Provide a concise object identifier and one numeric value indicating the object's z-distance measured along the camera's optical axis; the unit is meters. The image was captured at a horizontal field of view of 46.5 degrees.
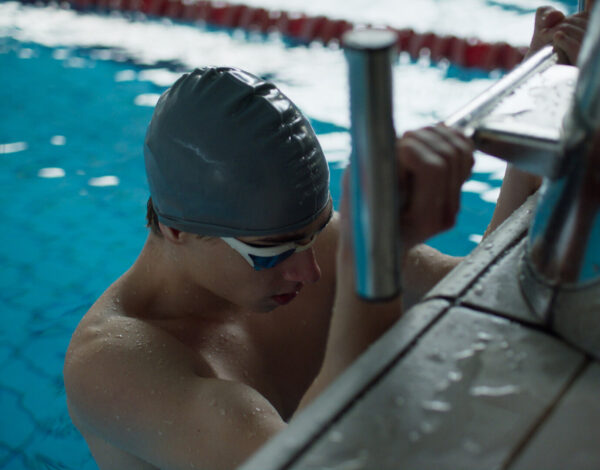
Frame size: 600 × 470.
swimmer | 1.67
